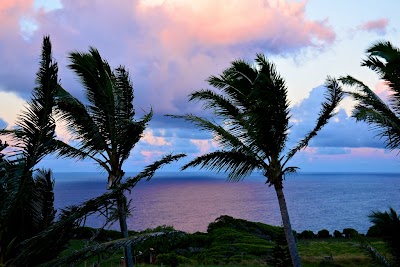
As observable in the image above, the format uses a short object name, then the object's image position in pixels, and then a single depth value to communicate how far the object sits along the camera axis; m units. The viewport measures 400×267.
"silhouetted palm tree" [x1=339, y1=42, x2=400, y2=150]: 11.41
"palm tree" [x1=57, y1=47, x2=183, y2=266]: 13.26
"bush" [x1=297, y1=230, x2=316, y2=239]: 67.06
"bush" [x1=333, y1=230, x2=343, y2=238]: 67.31
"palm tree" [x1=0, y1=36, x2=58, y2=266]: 6.56
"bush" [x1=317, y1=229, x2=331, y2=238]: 67.38
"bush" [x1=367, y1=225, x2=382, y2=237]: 61.72
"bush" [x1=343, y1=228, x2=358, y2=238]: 66.19
